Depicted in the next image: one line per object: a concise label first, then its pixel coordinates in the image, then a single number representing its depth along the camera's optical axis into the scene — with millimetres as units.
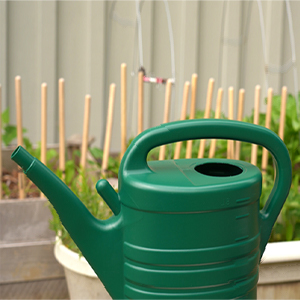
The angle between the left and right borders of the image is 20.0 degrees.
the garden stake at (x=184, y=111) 2794
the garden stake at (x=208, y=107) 2835
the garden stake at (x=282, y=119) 3088
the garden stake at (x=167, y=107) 2748
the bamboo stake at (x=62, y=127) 2727
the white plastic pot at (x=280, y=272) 1891
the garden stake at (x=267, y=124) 2946
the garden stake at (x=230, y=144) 2906
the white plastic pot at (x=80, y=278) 2005
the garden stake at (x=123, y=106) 2654
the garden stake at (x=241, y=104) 2853
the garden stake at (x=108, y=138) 2849
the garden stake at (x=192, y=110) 2795
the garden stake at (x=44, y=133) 2845
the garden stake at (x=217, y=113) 2920
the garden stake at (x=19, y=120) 2750
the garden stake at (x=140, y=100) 2725
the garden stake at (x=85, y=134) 2827
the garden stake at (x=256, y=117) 2913
